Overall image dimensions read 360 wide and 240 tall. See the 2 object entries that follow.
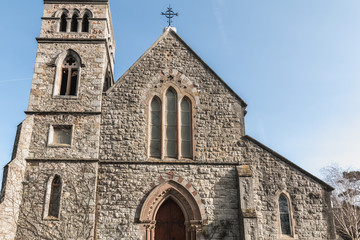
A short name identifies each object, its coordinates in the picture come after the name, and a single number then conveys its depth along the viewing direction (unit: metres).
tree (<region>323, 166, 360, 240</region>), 24.84
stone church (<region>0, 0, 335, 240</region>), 12.50
